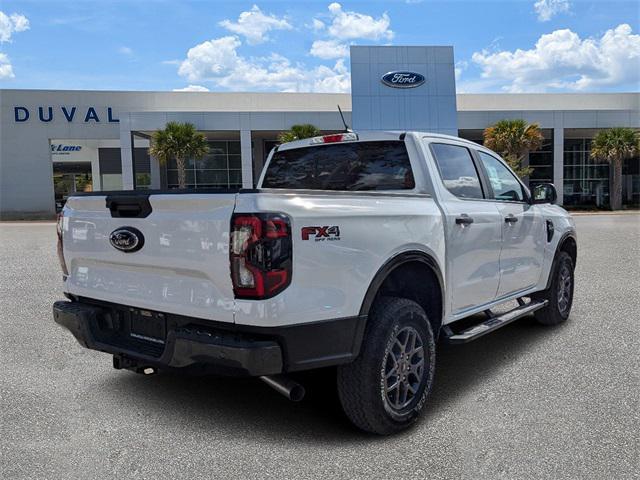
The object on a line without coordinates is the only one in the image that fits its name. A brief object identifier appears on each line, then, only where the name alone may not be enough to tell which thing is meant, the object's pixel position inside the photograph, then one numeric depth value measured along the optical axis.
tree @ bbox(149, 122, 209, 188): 30.70
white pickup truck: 2.78
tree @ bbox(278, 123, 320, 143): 30.78
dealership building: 32.66
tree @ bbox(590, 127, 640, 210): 33.56
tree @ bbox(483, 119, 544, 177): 32.19
